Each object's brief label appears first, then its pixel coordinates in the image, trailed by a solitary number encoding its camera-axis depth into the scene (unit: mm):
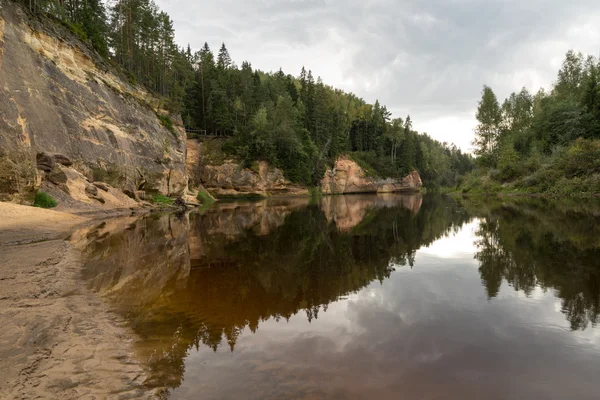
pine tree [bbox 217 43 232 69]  77188
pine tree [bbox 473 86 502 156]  59812
